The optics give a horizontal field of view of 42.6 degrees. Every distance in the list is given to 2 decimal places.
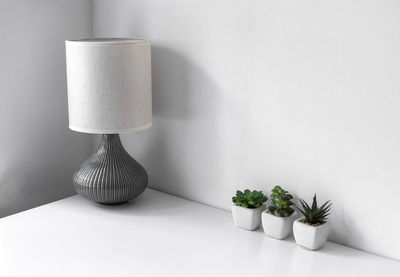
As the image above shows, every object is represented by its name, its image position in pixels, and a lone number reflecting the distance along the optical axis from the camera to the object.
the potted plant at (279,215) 1.33
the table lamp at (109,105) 1.41
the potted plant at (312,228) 1.28
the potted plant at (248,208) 1.39
